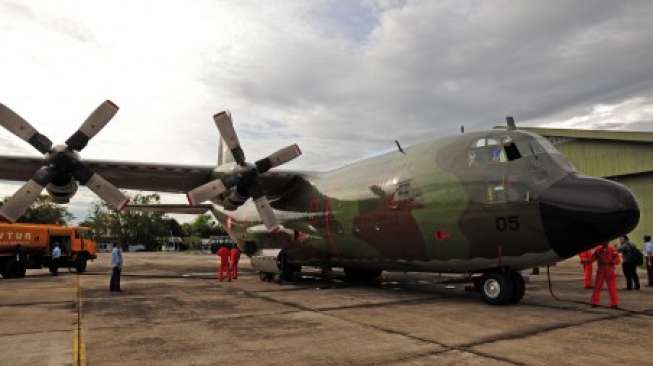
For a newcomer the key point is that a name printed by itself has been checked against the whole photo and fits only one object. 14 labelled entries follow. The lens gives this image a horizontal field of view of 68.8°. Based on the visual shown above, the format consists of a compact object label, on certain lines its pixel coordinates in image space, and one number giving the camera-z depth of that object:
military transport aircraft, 9.77
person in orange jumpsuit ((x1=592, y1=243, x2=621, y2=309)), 10.38
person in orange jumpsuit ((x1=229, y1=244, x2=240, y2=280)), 19.34
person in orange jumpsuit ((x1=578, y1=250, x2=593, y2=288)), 14.51
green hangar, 29.19
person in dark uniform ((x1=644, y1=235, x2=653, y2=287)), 15.40
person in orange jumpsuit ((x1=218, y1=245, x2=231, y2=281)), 18.91
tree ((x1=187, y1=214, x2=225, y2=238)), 126.12
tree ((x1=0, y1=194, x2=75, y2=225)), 82.07
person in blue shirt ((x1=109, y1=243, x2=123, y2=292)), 15.12
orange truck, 22.30
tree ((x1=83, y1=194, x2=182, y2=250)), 99.38
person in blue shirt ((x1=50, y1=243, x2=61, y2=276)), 24.41
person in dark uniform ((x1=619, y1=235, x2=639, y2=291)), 14.38
